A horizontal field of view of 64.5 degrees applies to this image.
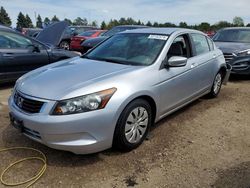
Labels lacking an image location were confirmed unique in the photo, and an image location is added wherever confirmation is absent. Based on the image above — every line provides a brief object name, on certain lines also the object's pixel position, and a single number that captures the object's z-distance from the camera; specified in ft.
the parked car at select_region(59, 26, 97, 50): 33.77
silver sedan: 7.03
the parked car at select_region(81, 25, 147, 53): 23.11
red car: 28.57
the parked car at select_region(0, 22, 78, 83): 14.46
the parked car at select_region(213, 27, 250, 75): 17.84
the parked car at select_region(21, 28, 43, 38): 38.43
